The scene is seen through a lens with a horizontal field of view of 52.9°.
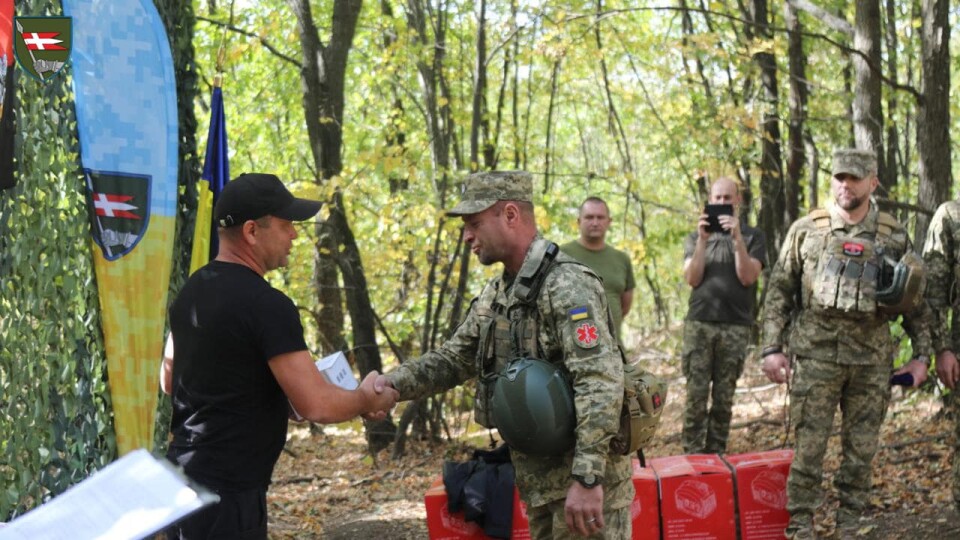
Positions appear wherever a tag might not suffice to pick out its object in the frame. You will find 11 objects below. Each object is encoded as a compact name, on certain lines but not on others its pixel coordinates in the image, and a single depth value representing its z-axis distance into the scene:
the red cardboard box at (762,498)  5.33
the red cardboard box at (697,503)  5.25
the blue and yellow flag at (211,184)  4.88
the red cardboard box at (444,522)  4.96
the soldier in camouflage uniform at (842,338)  5.04
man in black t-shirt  2.88
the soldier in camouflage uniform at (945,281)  5.11
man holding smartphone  7.02
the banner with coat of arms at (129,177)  4.38
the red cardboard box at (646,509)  5.23
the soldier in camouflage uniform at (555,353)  3.19
